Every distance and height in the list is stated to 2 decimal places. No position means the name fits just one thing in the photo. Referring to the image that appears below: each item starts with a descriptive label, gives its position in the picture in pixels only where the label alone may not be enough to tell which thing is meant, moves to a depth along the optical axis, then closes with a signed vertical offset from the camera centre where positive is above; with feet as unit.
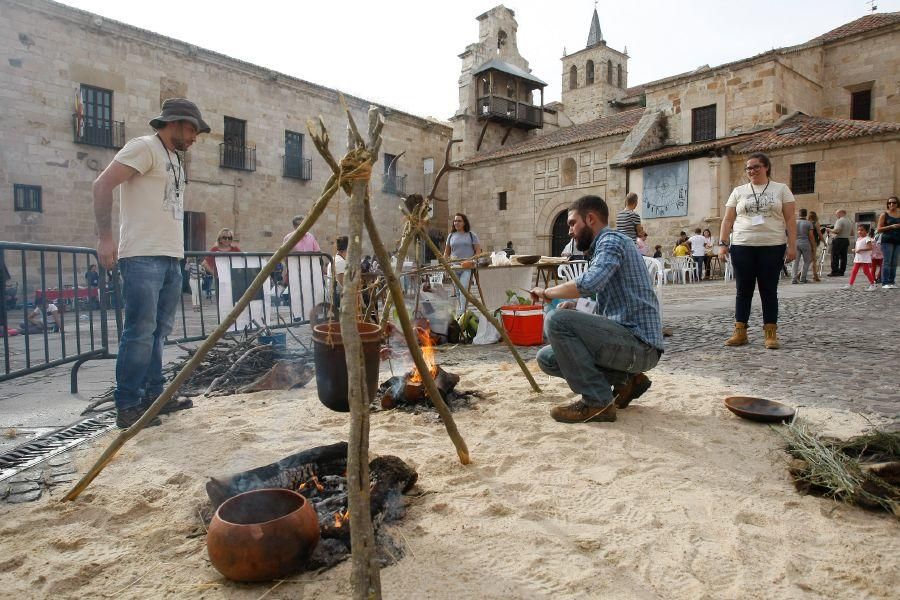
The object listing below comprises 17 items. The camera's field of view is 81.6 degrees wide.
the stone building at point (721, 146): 51.47 +15.50
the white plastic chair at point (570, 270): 22.92 +0.17
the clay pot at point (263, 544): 5.78 -3.02
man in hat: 10.71 +1.04
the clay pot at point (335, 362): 8.51 -1.43
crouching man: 10.80 -1.11
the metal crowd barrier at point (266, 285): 19.61 -0.25
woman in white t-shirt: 16.75 +1.20
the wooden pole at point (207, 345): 8.01 -1.10
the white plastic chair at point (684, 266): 56.08 +0.70
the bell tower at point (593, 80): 128.47 +49.38
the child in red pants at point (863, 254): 35.35 +1.14
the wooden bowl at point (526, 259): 18.88 +0.54
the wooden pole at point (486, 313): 13.17 -0.99
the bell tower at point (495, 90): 92.38 +33.78
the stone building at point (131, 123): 49.11 +17.27
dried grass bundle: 7.26 -2.98
